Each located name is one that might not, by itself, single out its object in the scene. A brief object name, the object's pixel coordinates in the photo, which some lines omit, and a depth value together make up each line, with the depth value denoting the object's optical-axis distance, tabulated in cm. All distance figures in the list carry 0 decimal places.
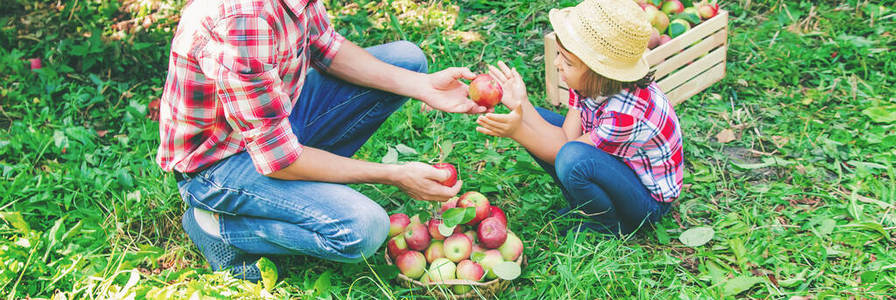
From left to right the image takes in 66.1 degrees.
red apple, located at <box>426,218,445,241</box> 246
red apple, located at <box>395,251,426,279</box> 238
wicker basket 228
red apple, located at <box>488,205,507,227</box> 257
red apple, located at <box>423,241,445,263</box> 243
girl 228
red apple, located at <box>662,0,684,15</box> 354
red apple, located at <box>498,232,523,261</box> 245
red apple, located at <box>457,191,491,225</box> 251
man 196
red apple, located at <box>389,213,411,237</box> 254
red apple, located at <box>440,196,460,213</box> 260
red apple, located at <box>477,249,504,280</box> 237
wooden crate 334
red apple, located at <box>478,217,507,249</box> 239
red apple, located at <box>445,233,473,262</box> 240
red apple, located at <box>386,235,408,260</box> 247
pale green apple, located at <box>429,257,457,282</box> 235
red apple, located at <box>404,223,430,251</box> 245
